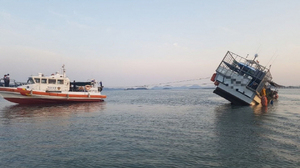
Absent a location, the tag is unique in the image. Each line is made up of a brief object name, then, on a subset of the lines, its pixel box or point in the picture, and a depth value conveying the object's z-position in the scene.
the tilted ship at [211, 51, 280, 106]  34.00
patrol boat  36.28
